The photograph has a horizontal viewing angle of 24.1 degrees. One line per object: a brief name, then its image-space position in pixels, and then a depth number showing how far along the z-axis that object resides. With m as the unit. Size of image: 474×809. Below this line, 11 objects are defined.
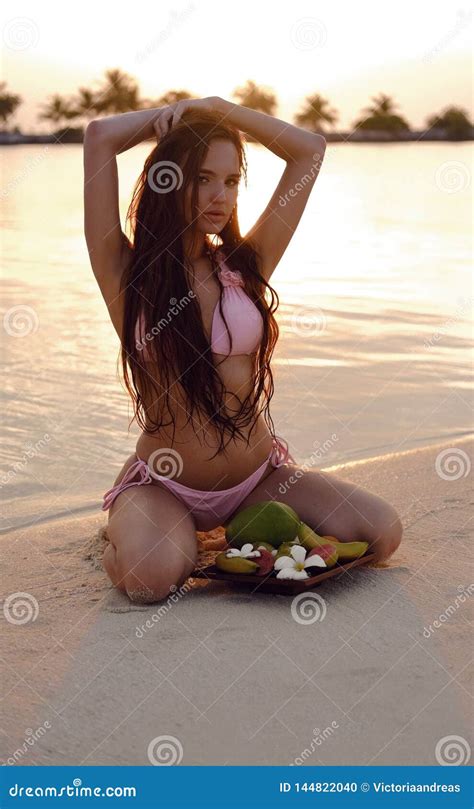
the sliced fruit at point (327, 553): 3.47
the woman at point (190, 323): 3.46
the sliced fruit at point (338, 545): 3.57
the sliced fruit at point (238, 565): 3.41
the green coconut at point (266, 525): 3.55
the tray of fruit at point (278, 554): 3.39
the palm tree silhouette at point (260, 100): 38.70
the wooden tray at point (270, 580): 3.33
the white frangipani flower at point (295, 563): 3.37
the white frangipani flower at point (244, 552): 3.46
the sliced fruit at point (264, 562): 3.42
